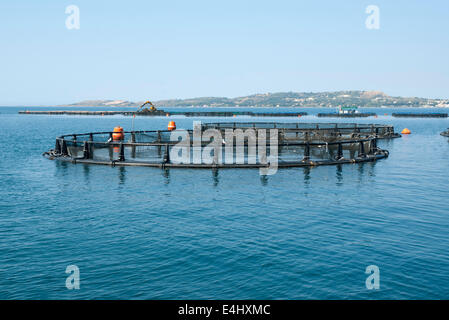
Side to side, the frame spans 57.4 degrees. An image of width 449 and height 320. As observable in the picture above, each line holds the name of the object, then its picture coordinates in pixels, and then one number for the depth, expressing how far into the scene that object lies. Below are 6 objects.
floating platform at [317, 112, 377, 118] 181.85
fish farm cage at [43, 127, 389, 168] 36.75
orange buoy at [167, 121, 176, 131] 71.90
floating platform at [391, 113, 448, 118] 177.50
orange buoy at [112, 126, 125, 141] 53.31
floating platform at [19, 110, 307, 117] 183.75
